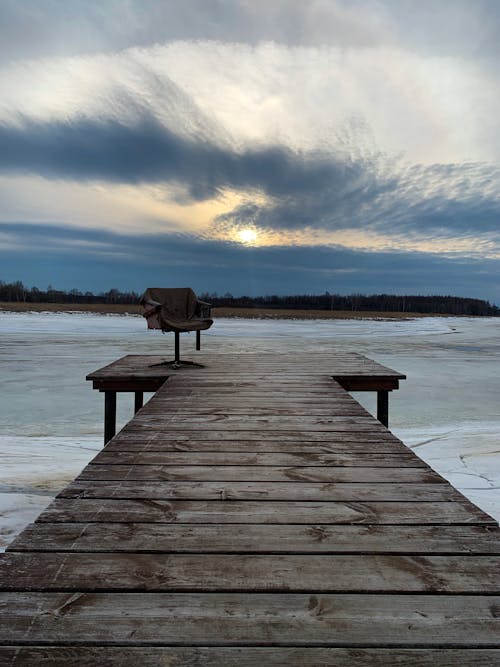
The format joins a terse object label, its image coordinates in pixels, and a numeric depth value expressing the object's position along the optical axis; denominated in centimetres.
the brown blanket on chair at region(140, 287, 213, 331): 546
